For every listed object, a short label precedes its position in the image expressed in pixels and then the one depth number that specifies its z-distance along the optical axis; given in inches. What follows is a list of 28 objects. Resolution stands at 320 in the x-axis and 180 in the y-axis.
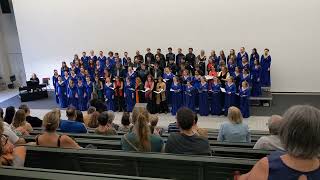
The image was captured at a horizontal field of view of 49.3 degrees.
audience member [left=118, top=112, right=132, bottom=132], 222.2
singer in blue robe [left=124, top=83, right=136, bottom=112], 484.4
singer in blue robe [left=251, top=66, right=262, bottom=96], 506.3
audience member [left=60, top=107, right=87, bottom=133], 221.6
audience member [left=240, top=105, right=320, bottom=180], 72.8
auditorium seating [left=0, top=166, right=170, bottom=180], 102.0
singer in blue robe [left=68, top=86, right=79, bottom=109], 517.0
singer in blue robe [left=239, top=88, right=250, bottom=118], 428.1
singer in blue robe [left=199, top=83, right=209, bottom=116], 444.8
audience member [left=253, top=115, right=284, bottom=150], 149.7
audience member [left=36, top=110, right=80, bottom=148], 156.9
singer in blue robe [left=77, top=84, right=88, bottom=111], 511.8
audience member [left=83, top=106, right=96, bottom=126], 277.3
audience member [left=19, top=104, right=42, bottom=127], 281.8
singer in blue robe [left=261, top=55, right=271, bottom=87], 524.1
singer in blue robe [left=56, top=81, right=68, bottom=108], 535.8
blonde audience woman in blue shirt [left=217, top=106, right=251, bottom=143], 209.6
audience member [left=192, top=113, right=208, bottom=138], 202.2
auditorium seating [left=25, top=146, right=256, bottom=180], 124.2
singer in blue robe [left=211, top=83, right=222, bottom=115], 443.8
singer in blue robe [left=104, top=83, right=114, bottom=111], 491.5
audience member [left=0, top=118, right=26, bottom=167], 123.1
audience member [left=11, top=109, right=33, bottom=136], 228.8
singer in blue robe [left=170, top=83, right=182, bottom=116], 454.9
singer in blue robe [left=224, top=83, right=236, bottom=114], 436.8
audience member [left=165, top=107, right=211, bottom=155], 139.9
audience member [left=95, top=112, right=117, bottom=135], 211.3
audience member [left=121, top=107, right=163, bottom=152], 151.4
